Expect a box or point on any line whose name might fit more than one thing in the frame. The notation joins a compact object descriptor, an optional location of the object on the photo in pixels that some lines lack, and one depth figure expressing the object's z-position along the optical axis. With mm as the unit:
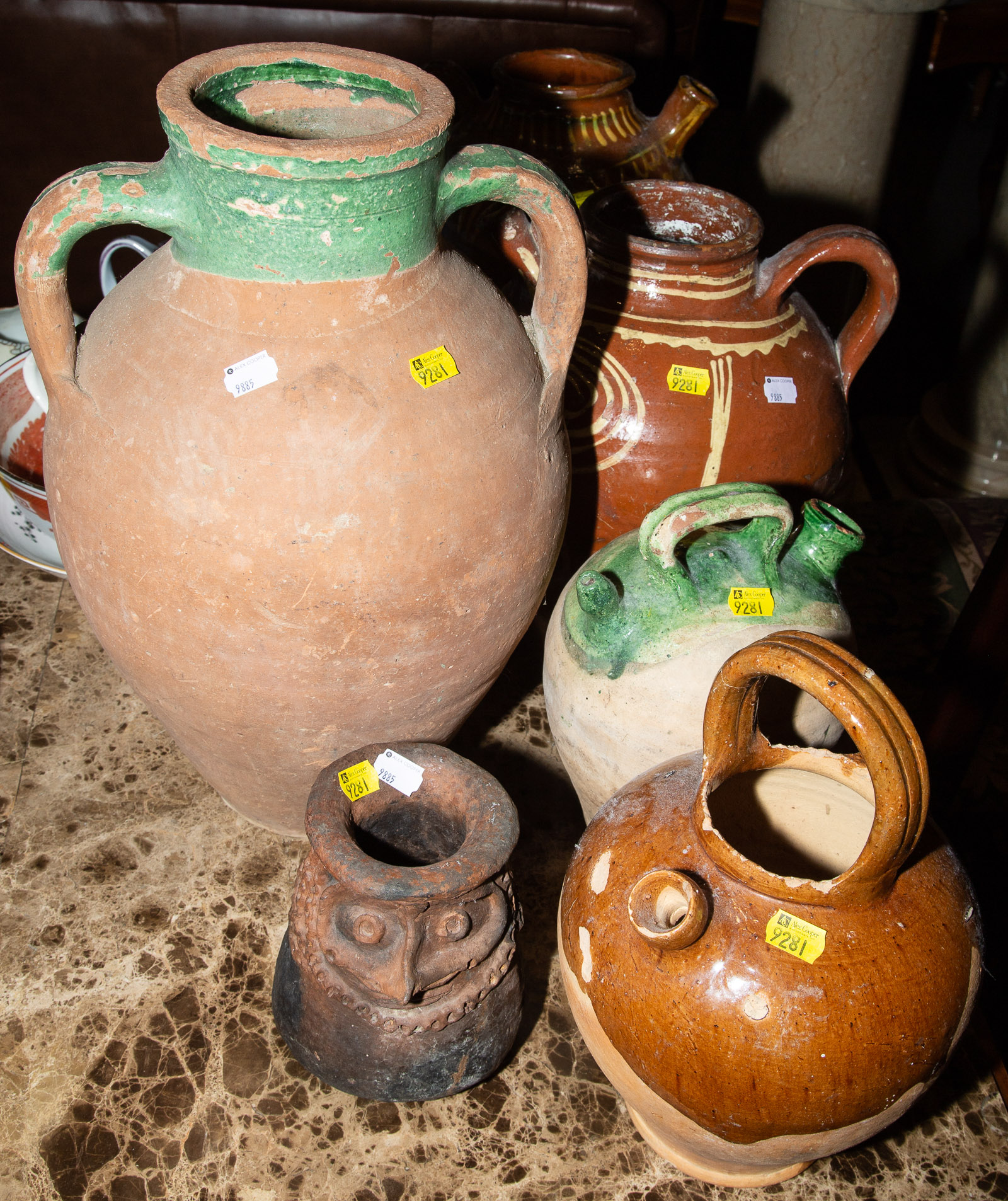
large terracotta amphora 1245
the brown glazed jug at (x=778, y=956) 1067
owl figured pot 1262
